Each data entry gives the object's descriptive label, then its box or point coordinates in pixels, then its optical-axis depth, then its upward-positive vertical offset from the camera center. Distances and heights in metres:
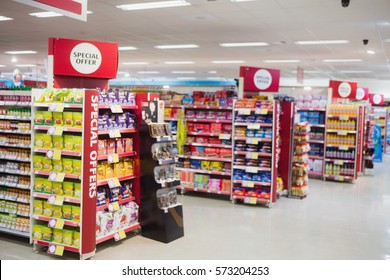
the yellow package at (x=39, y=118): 5.09 -0.10
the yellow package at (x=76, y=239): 4.89 -1.53
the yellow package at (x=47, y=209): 5.10 -1.24
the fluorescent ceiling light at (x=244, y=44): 11.84 +2.14
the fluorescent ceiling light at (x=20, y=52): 15.65 +2.21
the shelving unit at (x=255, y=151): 7.80 -0.66
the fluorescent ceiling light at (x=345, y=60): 14.18 +2.13
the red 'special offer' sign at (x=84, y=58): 5.29 +0.72
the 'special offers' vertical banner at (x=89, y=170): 4.75 -0.69
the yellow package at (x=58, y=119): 4.97 -0.10
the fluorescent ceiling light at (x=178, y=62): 17.17 +2.21
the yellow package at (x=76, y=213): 4.88 -1.22
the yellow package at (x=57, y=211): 5.01 -1.24
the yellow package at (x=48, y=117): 5.05 -0.09
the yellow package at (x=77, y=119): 4.79 -0.09
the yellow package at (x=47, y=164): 5.08 -0.67
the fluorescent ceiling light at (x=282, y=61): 15.22 +2.18
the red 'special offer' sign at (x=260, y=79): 8.54 +0.82
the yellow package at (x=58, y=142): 4.98 -0.39
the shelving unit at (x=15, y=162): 5.38 -0.72
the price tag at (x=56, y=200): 4.91 -1.08
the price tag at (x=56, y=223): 4.93 -1.37
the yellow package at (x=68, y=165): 4.89 -0.66
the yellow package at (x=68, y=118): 4.87 -0.09
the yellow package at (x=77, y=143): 4.80 -0.38
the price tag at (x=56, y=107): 4.86 +0.04
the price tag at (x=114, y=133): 5.26 -0.27
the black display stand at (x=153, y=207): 5.63 -1.30
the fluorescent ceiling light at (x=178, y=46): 12.62 +2.14
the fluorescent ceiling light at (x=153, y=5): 7.44 +2.04
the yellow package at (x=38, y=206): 5.17 -1.23
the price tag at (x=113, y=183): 5.27 -0.91
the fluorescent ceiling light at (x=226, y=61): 16.37 +2.21
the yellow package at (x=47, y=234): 5.10 -1.54
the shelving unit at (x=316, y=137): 11.46 -0.51
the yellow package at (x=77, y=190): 4.86 -0.94
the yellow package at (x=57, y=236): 5.04 -1.55
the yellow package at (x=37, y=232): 5.14 -1.54
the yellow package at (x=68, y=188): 4.92 -0.94
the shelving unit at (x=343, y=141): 11.07 -0.59
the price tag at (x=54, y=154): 4.90 -0.53
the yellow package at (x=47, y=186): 5.08 -0.94
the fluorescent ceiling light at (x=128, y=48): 13.31 +2.15
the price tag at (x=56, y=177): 4.88 -0.80
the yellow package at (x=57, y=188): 4.99 -0.96
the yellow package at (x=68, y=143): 4.89 -0.38
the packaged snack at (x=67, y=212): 4.93 -1.22
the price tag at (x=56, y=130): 4.88 -0.24
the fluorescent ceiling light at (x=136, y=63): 17.66 +2.21
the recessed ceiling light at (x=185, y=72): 21.98 +2.30
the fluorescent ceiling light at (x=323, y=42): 10.81 +2.08
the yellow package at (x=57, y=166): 4.98 -0.68
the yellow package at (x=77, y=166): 4.84 -0.66
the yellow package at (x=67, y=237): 4.95 -1.53
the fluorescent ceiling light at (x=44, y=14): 8.74 +2.07
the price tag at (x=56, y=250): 4.95 -1.70
